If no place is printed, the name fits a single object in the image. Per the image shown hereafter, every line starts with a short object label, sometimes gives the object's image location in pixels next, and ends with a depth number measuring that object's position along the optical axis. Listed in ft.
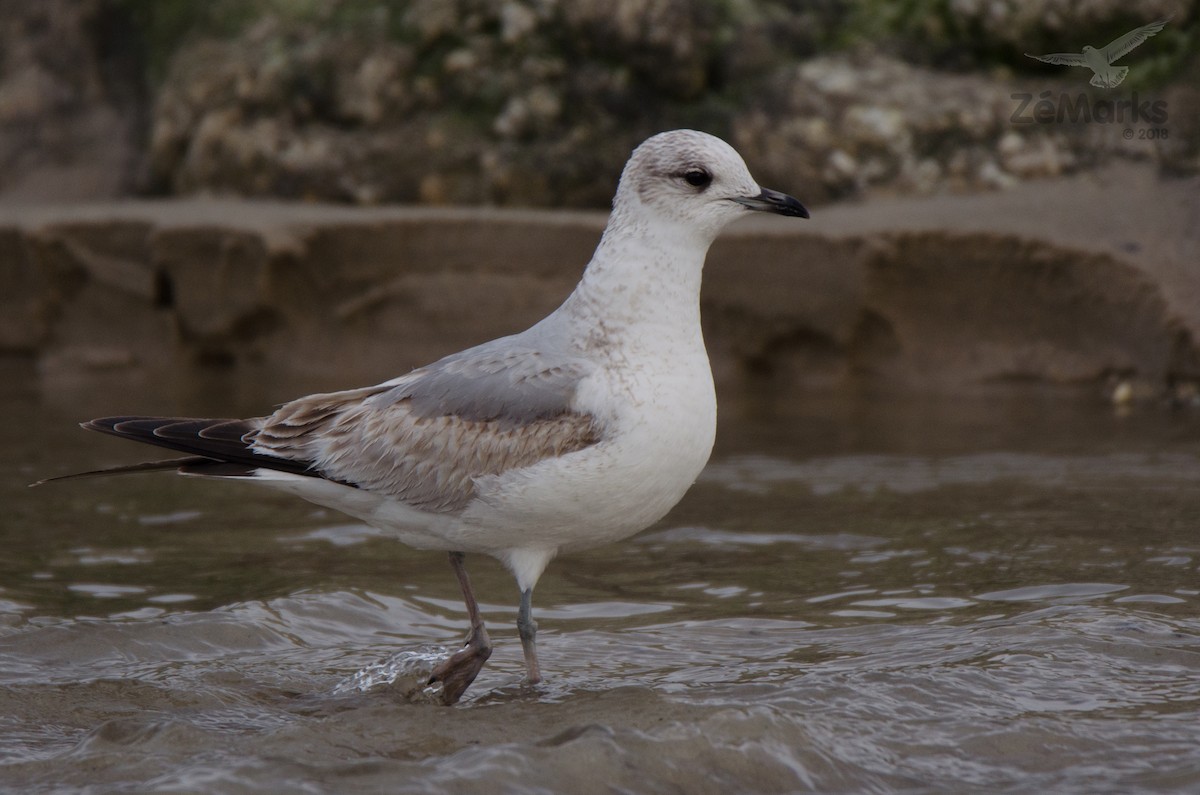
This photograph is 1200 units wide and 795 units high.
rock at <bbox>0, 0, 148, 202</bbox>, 73.00
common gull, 27.94
